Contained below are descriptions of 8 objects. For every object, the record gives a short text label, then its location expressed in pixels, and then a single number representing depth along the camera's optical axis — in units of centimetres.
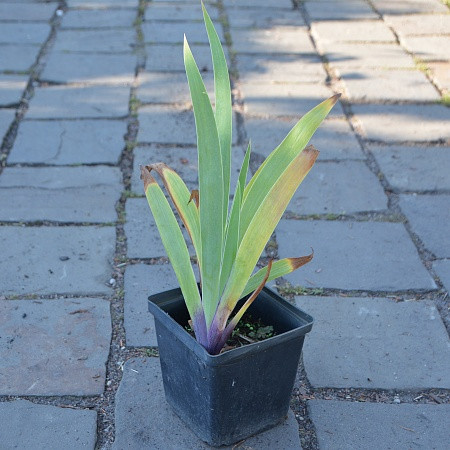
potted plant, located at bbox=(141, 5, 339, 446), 161
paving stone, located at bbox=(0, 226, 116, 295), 245
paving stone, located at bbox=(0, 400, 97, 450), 186
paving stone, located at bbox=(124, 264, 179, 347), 223
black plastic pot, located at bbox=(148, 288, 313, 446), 173
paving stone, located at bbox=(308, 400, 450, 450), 189
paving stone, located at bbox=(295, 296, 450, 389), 210
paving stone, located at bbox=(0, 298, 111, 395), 205
